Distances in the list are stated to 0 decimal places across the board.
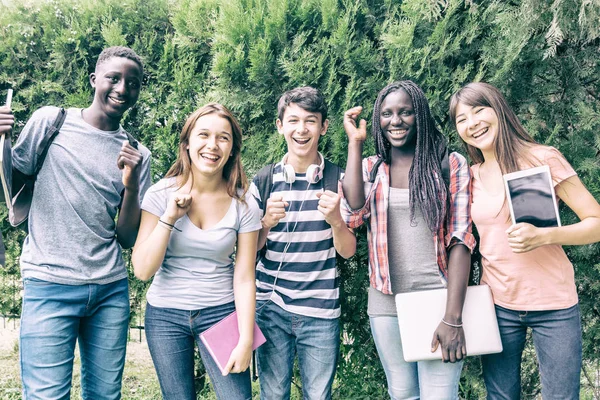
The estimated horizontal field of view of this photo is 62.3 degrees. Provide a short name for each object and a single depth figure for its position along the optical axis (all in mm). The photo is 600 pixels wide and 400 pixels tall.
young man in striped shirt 3131
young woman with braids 2827
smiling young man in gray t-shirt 2885
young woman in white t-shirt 2881
